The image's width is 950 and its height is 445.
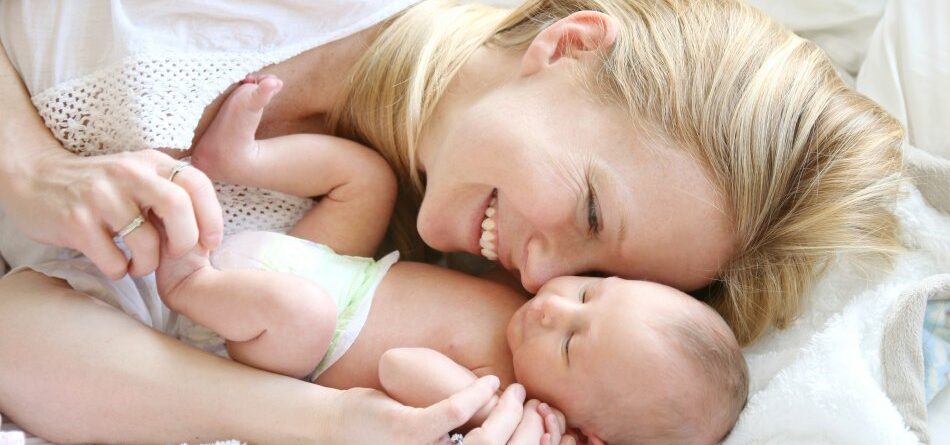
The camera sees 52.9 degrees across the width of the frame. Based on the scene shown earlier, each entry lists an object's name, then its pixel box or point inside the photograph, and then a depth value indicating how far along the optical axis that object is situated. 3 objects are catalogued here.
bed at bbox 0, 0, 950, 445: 1.21
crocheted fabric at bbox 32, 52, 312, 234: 1.29
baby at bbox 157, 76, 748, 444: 1.17
